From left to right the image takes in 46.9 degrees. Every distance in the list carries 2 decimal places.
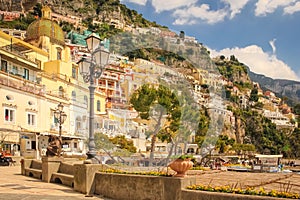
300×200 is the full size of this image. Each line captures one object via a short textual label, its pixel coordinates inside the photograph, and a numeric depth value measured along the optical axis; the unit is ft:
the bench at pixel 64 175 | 33.40
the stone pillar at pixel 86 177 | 28.50
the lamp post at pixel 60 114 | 58.03
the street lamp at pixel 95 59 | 30.25
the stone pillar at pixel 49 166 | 37.24
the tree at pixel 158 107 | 30.19
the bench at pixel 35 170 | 41.73
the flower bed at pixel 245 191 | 16.49
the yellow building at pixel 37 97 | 90.48
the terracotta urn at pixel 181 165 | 20.80
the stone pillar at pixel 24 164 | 46.51
